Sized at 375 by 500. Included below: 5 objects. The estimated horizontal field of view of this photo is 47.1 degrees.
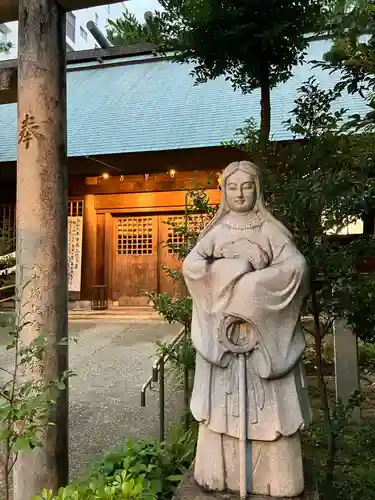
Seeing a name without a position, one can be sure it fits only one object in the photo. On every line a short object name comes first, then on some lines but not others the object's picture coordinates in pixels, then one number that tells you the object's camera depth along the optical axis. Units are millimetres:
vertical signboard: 10031
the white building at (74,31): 26450
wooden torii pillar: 2477
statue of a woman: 1781
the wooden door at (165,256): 10430
